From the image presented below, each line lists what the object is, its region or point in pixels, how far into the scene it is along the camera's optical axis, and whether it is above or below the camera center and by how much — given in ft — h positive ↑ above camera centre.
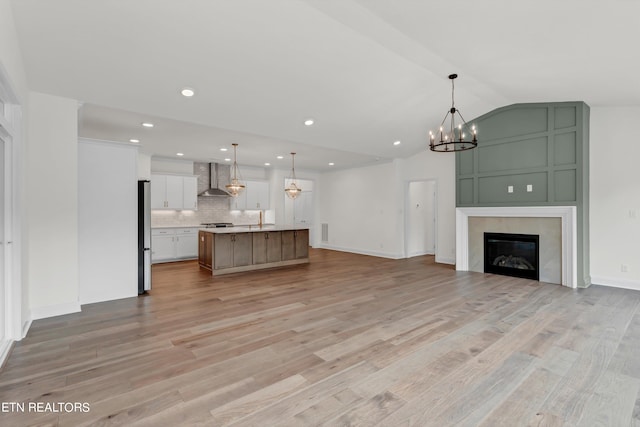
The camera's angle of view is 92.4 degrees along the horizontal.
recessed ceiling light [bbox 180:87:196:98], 13.28 +5.30
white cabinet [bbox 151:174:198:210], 25.47 +1.80
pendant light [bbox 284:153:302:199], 27.22 +2.00
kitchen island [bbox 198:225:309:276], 20.65 -2.62
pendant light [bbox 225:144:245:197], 23.37 +1.94
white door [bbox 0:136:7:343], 9.29 -1.26
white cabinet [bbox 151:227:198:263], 24.75 -2.61
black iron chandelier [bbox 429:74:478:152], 20.77 +5.55
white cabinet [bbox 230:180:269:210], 30.57 +1.50
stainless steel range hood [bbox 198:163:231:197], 28.61 +2.73
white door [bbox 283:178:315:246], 38.55 +0.67
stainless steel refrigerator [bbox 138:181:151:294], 15.81 -1.11
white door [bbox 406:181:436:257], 28.86 -0.60
